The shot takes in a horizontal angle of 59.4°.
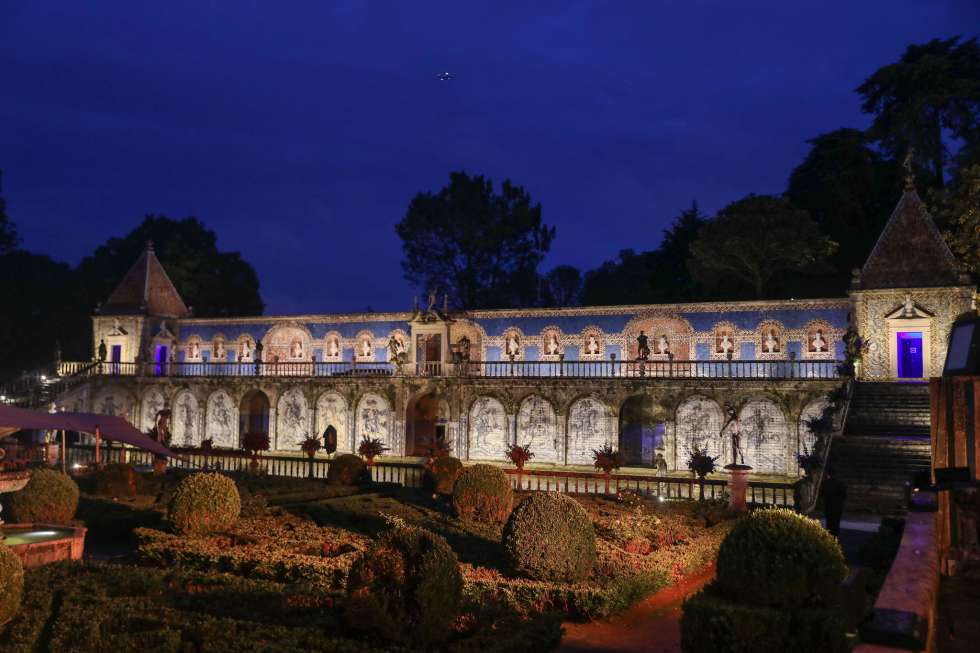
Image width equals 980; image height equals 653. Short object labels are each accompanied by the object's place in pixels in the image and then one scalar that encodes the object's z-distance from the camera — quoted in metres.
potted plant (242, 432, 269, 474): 28.77
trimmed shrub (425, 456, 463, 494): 23.33
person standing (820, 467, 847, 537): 16.12
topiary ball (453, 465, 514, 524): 17.42
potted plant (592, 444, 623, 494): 24.41
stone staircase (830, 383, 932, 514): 22.34
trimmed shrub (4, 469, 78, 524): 16.05
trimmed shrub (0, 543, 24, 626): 8.86
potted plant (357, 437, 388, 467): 28.48
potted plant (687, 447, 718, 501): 23.61
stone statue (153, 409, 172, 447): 32.65
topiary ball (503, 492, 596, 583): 12.24
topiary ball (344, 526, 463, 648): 8.70
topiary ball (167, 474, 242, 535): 15.25
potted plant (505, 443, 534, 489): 25.64
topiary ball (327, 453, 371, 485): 23.89
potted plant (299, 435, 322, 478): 29.86
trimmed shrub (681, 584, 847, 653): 7.72
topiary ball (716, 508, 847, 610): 8.23
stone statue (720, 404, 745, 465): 32.47
